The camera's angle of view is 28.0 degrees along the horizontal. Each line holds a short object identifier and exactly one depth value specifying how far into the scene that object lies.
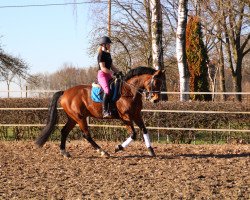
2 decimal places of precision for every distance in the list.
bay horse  10.69
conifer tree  26.55
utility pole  31.42
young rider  10.68
